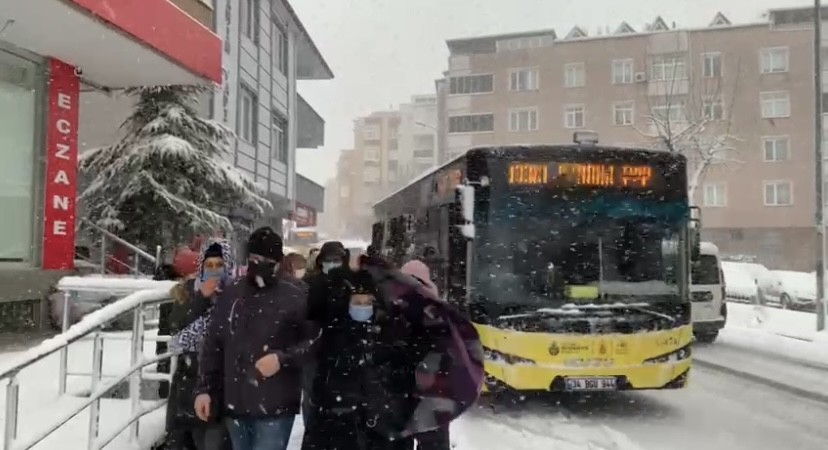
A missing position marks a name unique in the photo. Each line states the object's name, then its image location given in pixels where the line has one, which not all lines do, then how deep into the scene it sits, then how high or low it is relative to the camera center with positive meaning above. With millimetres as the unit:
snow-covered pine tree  14258 +1328
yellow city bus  8102 -136
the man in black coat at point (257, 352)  4141 -558
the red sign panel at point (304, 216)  37688 +1640
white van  15977 -835
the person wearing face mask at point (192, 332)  4594 -512
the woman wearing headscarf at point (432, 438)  4371 -1062
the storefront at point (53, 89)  9867 +2151
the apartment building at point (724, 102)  49844 +10165
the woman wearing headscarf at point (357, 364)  4195 -622
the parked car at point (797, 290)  27453 -1313
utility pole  18312 +1742
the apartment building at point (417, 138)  88181 +13365
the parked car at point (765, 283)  29117 -1117
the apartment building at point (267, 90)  23188 +5710
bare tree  41938 +9725
